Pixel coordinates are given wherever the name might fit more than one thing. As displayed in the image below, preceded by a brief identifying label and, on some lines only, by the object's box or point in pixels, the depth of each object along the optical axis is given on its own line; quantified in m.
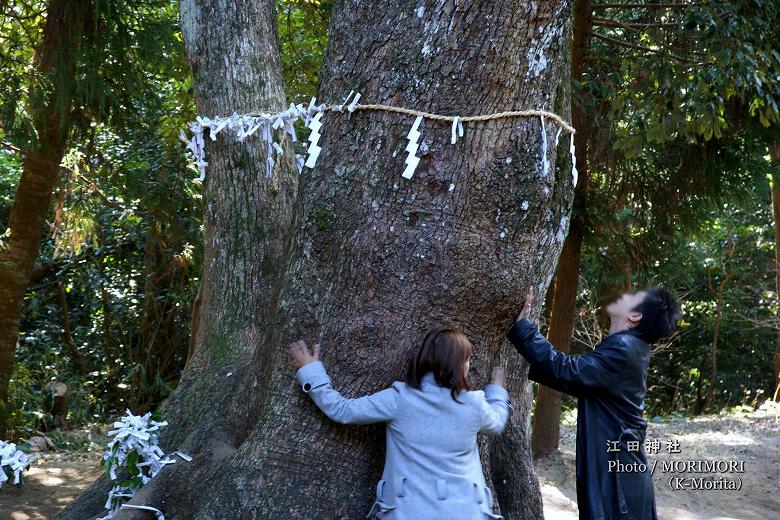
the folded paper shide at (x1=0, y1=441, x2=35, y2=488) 4.12
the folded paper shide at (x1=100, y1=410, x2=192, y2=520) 3.81
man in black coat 3.38
